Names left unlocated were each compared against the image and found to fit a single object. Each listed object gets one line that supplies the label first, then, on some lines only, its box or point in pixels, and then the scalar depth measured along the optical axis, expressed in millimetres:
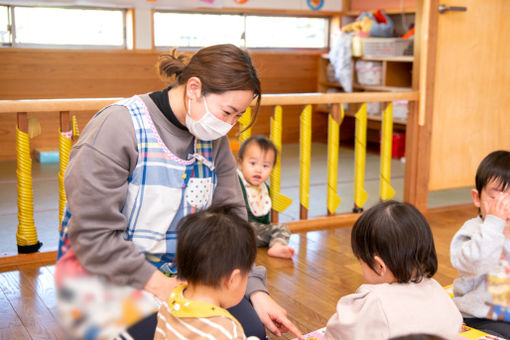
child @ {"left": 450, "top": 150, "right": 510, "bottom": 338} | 1592
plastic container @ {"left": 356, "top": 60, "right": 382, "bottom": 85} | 5598
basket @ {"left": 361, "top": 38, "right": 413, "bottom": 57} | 5324
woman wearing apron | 1292
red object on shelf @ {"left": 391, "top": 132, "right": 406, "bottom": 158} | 5430
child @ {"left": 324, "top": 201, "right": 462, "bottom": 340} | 1302
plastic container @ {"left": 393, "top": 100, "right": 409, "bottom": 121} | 5348
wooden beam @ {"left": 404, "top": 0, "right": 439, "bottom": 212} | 3258
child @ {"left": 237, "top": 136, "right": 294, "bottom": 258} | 2795
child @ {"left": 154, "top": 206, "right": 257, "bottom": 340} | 1119
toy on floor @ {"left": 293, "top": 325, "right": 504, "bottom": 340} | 1654
